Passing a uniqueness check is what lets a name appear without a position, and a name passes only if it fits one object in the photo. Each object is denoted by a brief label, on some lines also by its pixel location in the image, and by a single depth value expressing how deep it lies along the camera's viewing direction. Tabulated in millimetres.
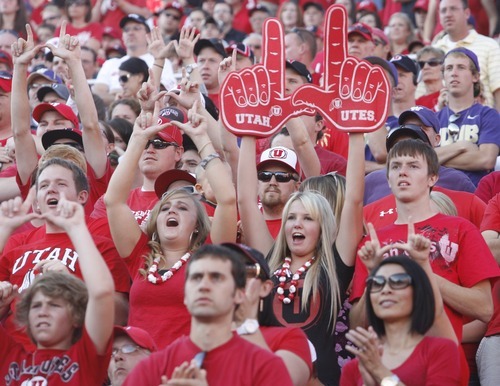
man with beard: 15242
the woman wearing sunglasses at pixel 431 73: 22047
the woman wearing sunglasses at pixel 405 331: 11281
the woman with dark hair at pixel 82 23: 29609
